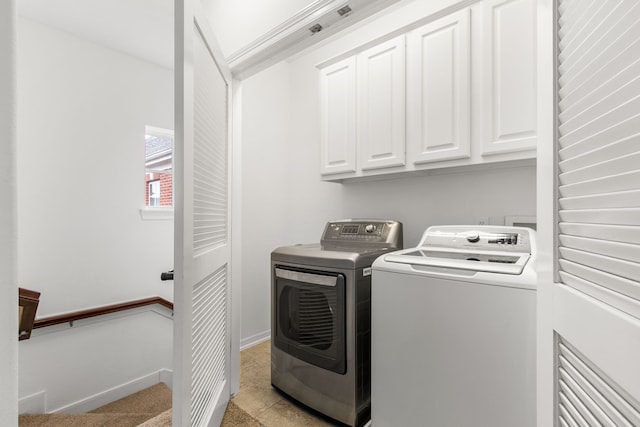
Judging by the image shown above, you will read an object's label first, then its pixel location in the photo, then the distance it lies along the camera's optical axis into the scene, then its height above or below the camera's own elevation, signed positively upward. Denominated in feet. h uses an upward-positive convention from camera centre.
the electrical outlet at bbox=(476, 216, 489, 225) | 6.09 -0.17
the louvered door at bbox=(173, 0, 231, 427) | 3.21 -0.18
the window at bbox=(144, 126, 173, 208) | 9.75 +1.48
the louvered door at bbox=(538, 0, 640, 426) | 1.48 -0.04
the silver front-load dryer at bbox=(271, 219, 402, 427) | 4.98 -2.06
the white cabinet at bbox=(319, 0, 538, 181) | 4.82 +2.26
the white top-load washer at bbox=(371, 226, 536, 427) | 3.40 -1.60
